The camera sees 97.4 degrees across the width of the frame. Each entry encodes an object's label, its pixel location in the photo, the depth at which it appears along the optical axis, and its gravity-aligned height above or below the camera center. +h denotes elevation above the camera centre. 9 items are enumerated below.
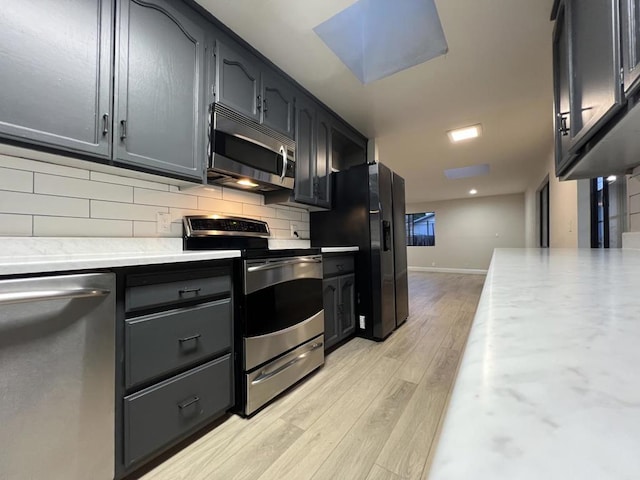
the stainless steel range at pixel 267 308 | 1.46 -0.38
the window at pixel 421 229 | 8.46 +0.44
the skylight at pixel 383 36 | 1.80 +1.43
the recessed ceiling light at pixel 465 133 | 3.17 +1.29
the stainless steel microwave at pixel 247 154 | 1.65 +0.58
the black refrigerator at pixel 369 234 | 2.53 +0.09
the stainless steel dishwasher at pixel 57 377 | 0.79 -0.41
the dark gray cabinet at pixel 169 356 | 1.06 -0.48
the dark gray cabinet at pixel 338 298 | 2.22 -0.46
